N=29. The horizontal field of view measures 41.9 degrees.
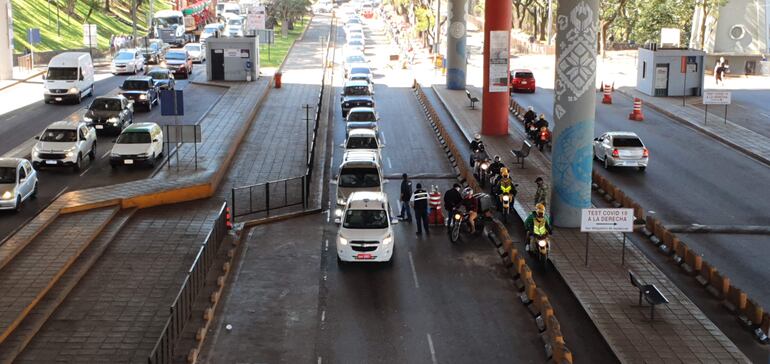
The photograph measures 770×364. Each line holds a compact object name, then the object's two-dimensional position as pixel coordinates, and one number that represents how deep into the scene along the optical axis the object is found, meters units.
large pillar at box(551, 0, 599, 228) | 28.62
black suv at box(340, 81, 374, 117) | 50.66
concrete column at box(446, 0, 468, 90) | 65.44
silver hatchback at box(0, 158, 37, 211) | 28.81
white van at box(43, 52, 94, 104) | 52.38
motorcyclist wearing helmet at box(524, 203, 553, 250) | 25.02
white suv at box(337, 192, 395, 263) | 25.09
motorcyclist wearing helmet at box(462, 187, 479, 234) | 28.50
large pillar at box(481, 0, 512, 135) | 47.09
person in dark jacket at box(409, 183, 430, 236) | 28.78
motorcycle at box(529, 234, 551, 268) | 24.97
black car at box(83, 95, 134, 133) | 43.16
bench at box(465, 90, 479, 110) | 56.12
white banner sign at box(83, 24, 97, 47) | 70.50
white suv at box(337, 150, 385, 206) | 31.11
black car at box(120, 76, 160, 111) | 51.47
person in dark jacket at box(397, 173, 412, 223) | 30.33
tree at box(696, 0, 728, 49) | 70.82
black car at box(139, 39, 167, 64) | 76.38
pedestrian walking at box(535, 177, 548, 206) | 29.16
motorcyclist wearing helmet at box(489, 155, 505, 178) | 32.47
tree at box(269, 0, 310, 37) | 115.00
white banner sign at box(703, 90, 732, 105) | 47.09
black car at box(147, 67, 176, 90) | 57.06
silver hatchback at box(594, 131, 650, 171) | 37.47
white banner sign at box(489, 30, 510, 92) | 47.06
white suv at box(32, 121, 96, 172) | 34.94
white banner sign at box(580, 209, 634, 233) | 23.77
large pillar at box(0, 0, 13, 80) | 61.97
